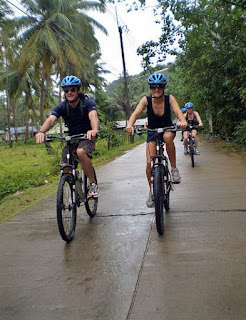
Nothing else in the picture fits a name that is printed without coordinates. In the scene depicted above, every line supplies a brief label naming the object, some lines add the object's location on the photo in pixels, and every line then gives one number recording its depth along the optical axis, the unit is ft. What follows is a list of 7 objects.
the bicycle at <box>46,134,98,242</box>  12.67
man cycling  14.76
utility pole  81.16
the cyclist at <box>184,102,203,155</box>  33.65
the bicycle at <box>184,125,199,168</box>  31.96
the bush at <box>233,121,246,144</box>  44.10
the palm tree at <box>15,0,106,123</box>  75.15
